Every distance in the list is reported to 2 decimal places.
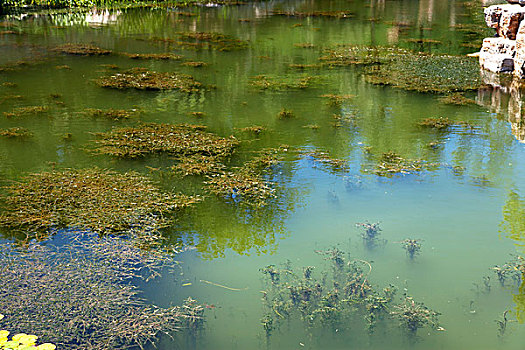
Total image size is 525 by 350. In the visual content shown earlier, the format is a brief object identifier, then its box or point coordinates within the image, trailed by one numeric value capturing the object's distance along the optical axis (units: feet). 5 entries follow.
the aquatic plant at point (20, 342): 7.79
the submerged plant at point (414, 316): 10.70
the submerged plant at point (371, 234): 13.55
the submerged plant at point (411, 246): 13.14
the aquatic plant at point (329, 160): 17.83
